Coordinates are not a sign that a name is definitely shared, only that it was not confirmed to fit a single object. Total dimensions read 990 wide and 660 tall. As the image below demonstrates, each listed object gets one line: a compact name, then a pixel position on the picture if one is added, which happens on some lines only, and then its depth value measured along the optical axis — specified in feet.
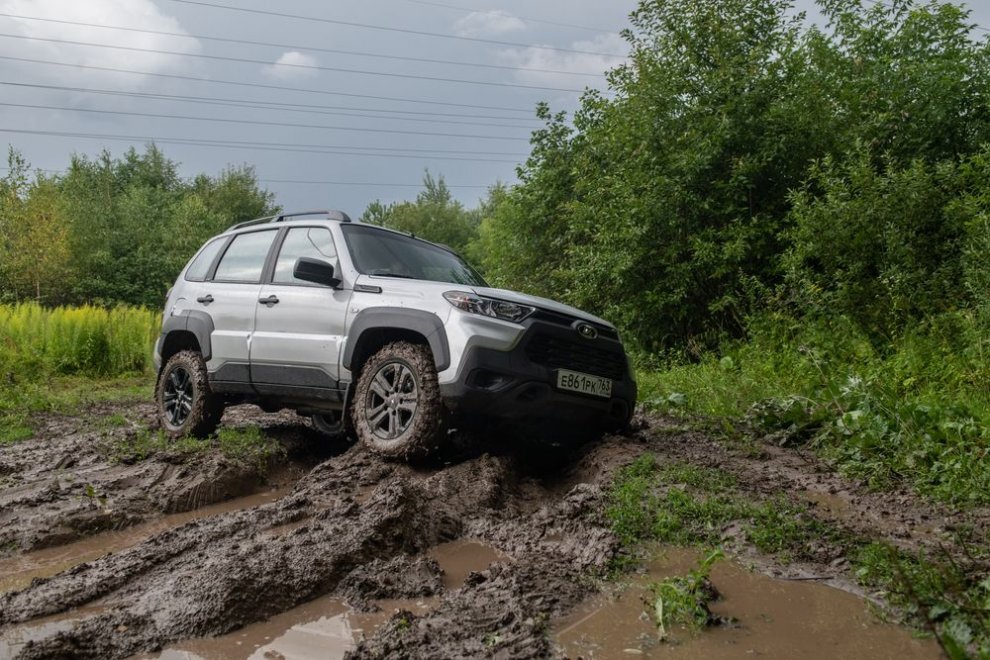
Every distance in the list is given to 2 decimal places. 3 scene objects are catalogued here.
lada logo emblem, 18.13
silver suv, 16.88
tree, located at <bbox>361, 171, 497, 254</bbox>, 208.13
